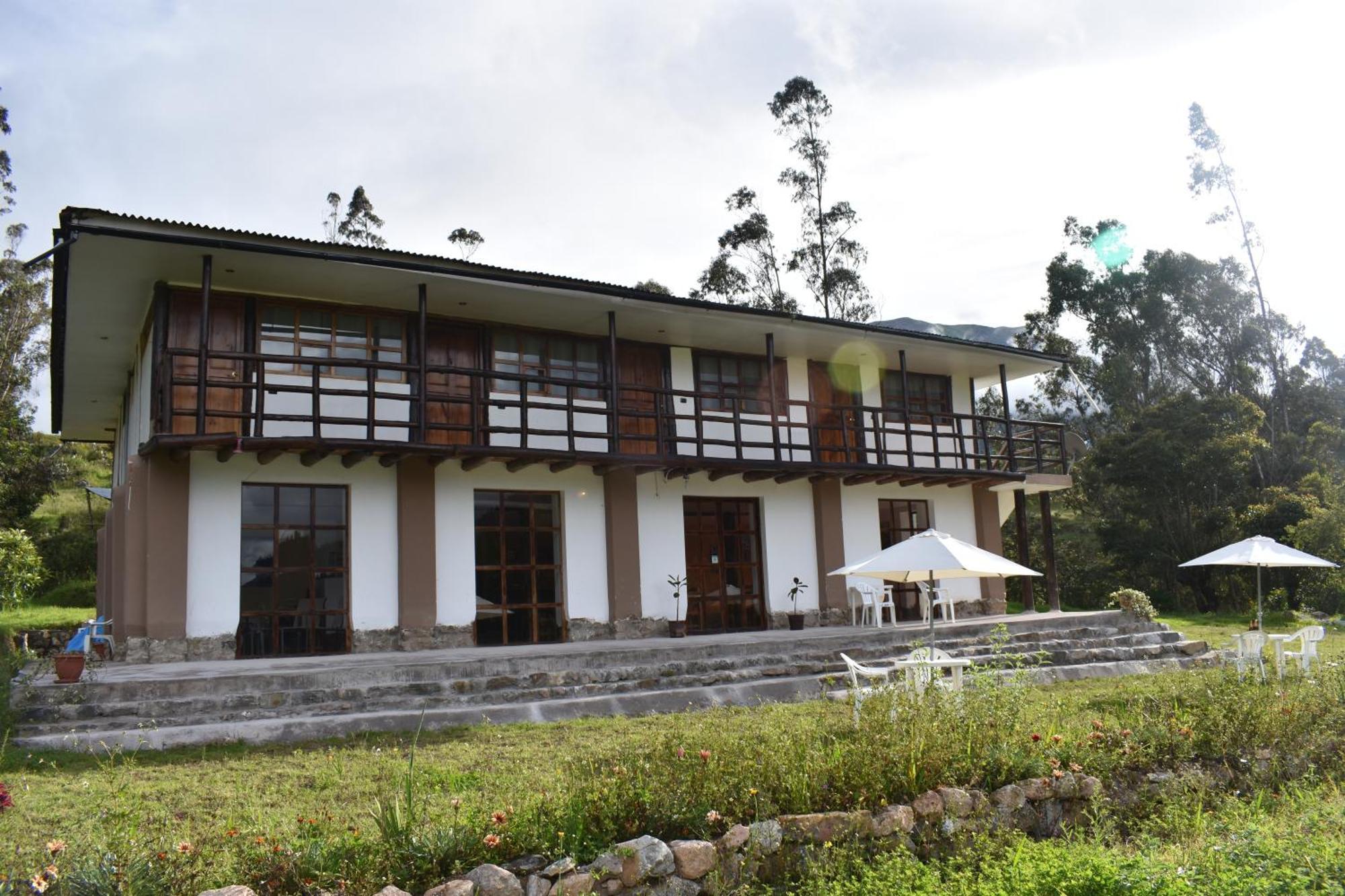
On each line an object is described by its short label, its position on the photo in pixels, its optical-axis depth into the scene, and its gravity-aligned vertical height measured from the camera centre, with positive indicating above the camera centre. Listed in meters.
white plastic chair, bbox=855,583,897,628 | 16.98 -0.53
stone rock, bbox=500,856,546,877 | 4.86 -1.37
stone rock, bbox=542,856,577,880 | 4.87 -1.39
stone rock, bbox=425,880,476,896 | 4.59 -1.38
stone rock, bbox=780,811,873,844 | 5.52 -1.42
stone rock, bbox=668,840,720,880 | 5.17 -1.45
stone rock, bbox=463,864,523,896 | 4.68 -1.38
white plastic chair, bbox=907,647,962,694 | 8.77 -0.99
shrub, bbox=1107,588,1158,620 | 16.64 -0.72
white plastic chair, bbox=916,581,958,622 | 18.27 -0.67
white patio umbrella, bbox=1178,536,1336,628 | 12.71 +0.00
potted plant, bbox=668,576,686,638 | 15.34 -0.56
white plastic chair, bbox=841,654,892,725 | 8.33 -0.96
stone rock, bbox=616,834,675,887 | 5.04 -1.42
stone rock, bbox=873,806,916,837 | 5.76 -1.45
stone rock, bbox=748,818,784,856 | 5.38 -1.41
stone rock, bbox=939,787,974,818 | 6.04 -1.42
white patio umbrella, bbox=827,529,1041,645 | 10.46 +0.09
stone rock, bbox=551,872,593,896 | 4.85 -1.47
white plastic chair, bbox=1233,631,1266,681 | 11.68 -1.11
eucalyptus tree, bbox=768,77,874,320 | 34.22 +12.20
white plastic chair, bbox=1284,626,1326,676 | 11.29 -1.02
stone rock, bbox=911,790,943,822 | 5.96 -1.42
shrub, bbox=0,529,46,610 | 18.14 +0.80
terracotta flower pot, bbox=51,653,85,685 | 9.41 -0.59
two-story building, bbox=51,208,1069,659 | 12.40 +2.00
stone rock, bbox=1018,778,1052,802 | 6.36 -1.44
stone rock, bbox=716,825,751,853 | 5.31 -1.40
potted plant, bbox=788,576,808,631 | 16.44 -0.75
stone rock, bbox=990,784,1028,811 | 6.26 -1.46
